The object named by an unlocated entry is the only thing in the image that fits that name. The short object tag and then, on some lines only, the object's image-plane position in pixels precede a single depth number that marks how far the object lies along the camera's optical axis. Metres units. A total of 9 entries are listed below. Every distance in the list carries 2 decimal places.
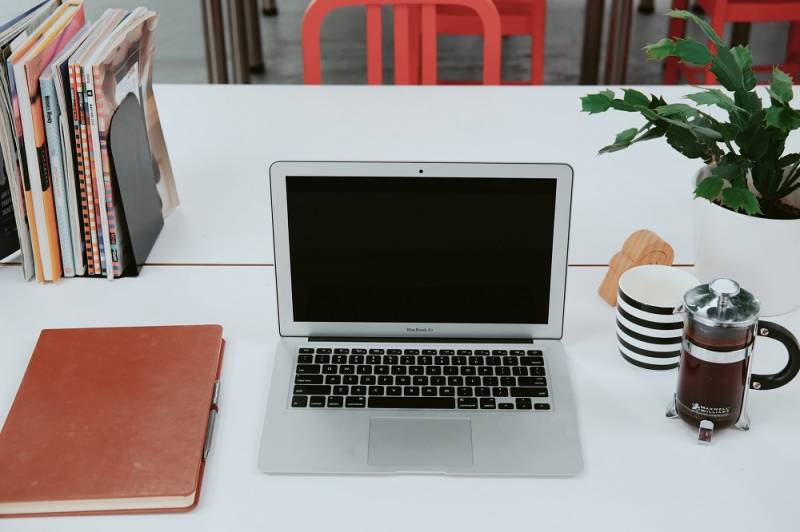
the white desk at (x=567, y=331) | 0.86
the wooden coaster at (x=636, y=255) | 1.16
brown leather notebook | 0.86
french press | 0.88
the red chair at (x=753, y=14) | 2.90
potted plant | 0.99
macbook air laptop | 0.99
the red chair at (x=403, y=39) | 1.79
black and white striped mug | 1.03
